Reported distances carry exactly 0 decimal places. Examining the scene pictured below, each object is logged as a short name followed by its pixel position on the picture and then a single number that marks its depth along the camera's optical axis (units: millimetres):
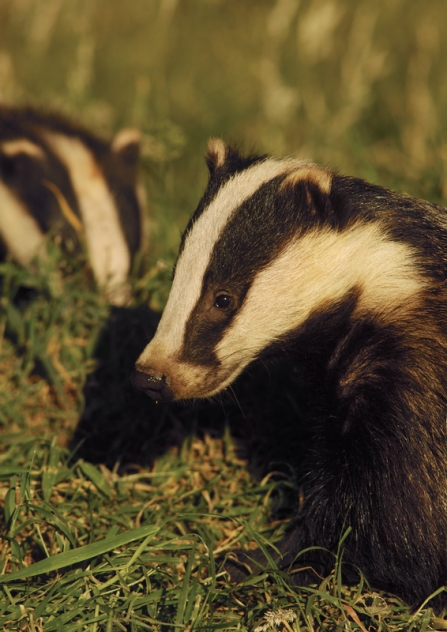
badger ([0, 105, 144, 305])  10117
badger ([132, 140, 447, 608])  5738
